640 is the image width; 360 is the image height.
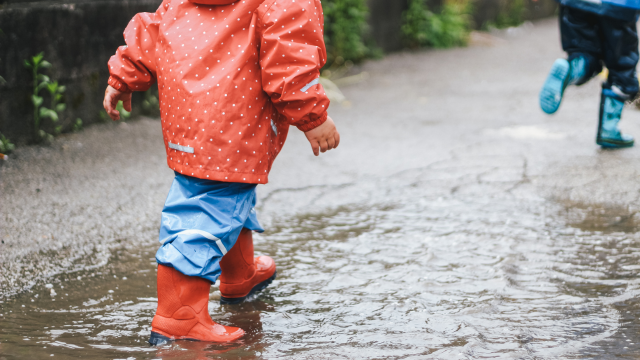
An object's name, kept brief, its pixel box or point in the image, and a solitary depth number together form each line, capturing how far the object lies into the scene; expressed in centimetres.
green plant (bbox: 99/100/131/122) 423
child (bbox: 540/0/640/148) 340
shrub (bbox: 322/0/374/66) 656
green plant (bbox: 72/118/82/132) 405
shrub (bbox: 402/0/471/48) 816
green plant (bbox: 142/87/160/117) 452
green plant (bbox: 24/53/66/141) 362
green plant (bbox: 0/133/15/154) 351
